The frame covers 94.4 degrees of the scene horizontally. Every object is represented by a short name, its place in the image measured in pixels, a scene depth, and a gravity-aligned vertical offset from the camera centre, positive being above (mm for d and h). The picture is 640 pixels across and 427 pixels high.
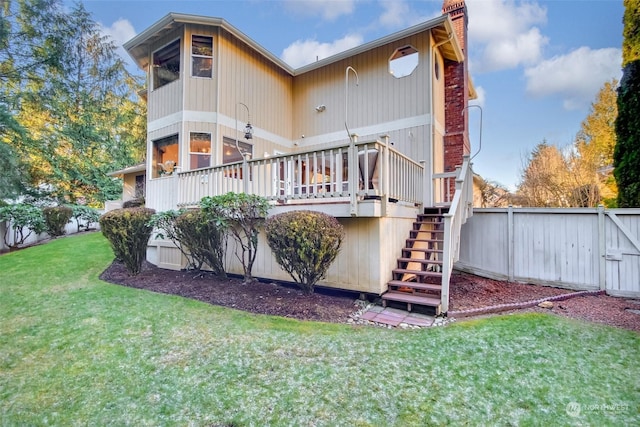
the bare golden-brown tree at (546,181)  11016 +1493
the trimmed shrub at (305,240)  4719 -349
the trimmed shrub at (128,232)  6465 -314
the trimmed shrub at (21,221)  11359 -151
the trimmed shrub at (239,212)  5652 +120
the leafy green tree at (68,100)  13180 +6327
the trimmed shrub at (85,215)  13781 +120
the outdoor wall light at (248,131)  8973 +2652
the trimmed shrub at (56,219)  12383 -71
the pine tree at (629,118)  6473 +2322
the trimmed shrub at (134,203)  13495 +683
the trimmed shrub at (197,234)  6088 -338
